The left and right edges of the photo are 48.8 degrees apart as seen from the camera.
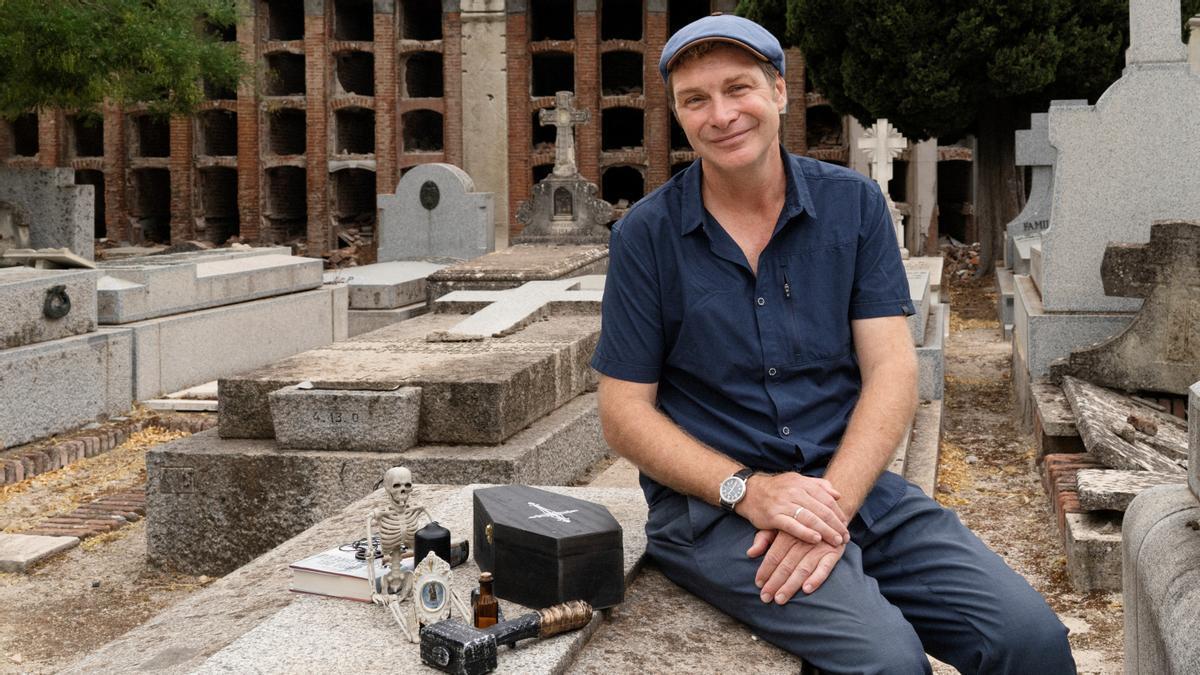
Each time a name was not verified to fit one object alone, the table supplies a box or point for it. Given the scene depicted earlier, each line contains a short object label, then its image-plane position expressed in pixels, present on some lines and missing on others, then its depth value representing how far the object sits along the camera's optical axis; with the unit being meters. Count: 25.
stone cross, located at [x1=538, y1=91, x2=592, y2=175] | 13.40
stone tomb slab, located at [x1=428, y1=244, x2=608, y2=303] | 9.28
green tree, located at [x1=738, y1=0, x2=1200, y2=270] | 12.98
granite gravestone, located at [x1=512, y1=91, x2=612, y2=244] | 12.81
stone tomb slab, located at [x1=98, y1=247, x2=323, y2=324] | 7.70
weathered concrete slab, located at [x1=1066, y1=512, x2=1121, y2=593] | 4.31
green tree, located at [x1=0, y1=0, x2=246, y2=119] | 9.30
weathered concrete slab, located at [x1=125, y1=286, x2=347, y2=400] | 7.79
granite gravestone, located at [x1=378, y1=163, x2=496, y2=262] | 13.27
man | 2.24
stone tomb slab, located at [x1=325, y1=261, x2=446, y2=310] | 10.66
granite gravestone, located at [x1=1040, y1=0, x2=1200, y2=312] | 6.53
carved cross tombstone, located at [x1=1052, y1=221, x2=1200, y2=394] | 5.66
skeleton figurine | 2.42
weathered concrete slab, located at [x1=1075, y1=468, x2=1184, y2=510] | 4.39
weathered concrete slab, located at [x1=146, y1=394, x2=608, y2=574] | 4.62
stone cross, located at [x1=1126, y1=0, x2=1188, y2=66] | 6.55
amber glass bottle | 2.19
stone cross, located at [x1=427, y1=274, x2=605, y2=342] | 6.25
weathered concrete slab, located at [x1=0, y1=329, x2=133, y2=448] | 6.54
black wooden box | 2.27
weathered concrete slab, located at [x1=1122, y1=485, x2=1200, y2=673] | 1.92
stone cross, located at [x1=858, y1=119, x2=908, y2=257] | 11.10
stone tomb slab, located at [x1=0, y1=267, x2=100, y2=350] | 6.57
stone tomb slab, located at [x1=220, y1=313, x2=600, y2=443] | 4.82
